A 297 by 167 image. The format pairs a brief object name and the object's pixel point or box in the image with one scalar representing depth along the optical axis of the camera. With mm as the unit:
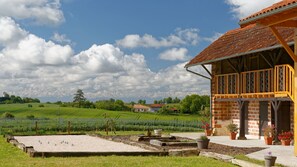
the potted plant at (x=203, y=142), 13705
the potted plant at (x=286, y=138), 14752
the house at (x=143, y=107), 70134
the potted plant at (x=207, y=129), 19987
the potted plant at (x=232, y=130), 17821
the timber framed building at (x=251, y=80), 14954
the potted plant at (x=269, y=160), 9044
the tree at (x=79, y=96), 71938
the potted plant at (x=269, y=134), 15133
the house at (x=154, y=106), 75083
